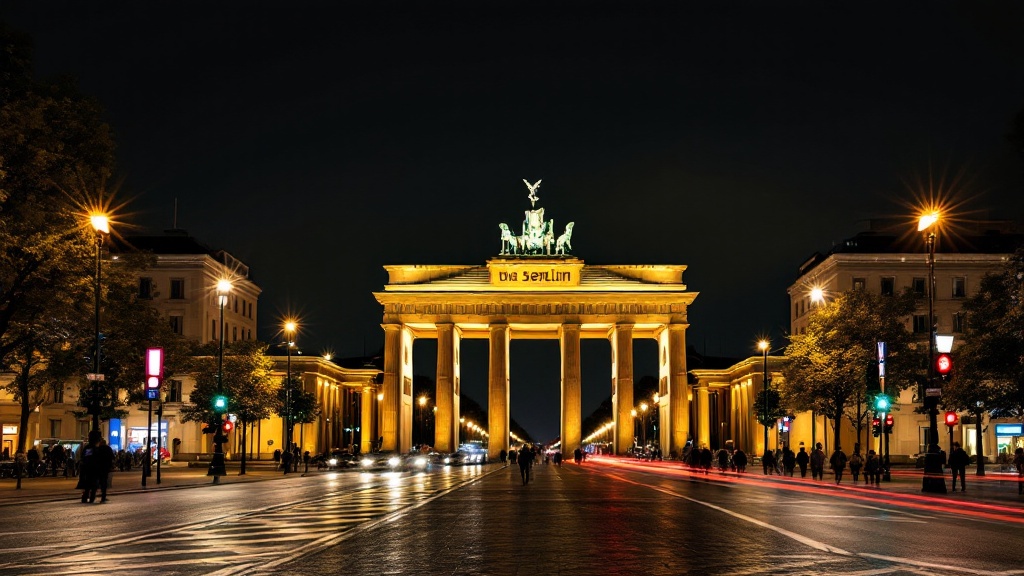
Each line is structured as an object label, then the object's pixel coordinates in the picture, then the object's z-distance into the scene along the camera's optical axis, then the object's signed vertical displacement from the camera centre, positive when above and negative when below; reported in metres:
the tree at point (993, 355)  47.56 +1.96
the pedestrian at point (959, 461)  44.69 -2.33
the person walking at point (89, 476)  35.75 -2.25
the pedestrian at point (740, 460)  68.12 -3.45
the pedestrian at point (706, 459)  68.75 -3.41
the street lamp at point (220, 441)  56.66 -1.97
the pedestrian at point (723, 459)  69.88 -3.46
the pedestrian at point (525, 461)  51.97 -2.68
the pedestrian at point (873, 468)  50.69 -2.94
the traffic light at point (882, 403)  51.16 -0.11
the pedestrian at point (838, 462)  55.53 -2.91
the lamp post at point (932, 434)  42.47 -1.20
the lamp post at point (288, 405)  73.06 -0.21
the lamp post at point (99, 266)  42.53 +5.09
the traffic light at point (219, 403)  58.56 -0.05
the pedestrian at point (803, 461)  62.79 -3.21
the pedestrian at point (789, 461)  64.61 -3.31
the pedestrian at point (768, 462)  70.00 -3.65
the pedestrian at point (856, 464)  55.53 -3.03
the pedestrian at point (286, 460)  70.50 -3.50
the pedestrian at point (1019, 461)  45.67 -2.38
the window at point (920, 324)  107.81 +7.02
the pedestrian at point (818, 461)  59.29 -3.05
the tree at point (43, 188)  42.47 +8.31
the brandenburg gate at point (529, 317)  115.00 +8.26
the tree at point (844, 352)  71.62 +2.98
